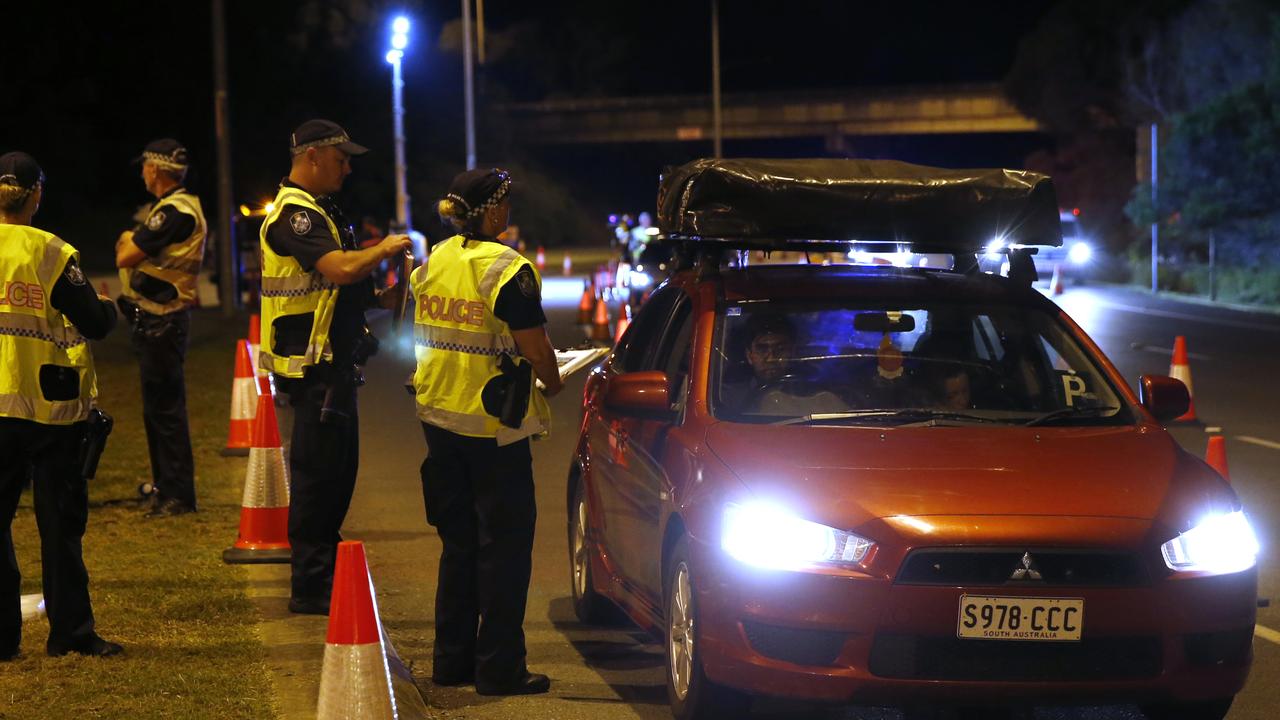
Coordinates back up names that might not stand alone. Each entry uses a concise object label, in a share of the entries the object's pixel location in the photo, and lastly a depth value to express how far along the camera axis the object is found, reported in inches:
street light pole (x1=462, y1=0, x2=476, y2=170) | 1975.9
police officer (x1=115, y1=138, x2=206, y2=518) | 396.2
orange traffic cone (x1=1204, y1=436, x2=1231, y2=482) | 349.4
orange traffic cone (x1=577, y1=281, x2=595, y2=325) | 1096.8
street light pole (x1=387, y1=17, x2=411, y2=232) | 1605.6
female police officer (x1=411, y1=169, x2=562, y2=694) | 257.0
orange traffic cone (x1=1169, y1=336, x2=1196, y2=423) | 600.4
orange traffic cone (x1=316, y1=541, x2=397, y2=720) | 203.8
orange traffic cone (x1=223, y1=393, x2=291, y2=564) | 360.8
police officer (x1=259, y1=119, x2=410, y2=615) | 310.0
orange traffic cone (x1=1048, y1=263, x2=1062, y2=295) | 1535.8
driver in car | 260.8
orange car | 215.6
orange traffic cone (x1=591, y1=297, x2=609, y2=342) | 943.0
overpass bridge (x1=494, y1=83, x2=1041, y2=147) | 3314.5
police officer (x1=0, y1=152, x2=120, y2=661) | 274.8
